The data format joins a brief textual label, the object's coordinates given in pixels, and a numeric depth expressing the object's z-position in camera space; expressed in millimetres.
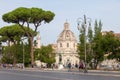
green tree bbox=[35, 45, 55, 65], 74731
